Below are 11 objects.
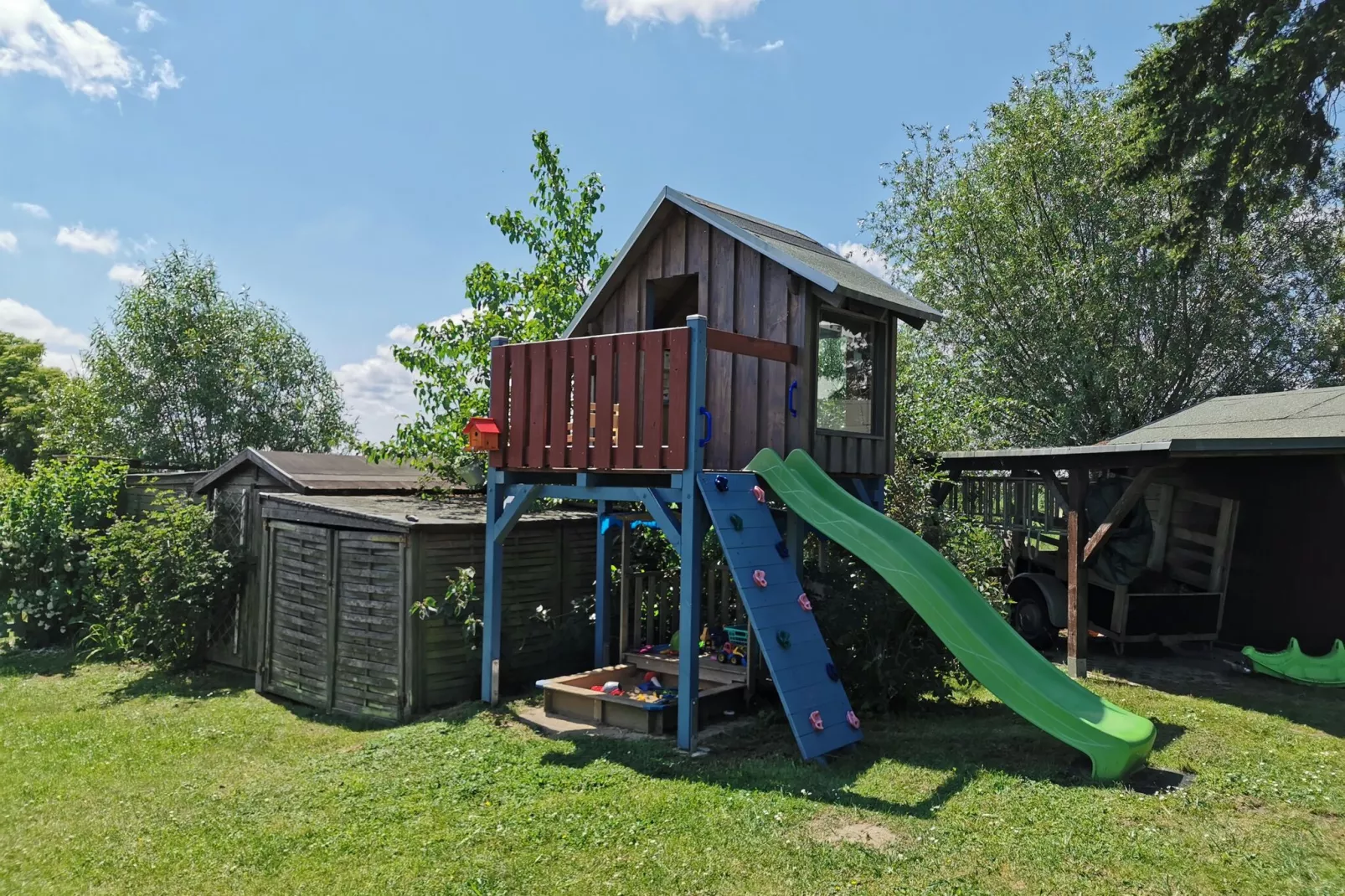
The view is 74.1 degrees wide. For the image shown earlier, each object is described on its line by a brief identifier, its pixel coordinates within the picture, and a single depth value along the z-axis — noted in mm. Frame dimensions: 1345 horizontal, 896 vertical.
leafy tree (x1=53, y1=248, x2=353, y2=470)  22484
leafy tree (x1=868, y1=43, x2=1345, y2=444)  18875
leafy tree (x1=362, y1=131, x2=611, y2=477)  12070
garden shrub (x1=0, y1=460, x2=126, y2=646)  12766
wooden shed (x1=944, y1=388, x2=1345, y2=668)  9766
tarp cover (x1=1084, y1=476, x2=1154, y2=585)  10469
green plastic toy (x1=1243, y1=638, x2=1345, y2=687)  8945
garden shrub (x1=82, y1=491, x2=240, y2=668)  10672
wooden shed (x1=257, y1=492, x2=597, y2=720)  8398
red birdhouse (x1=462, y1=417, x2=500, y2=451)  8227
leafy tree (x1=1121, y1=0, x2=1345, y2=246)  11211
